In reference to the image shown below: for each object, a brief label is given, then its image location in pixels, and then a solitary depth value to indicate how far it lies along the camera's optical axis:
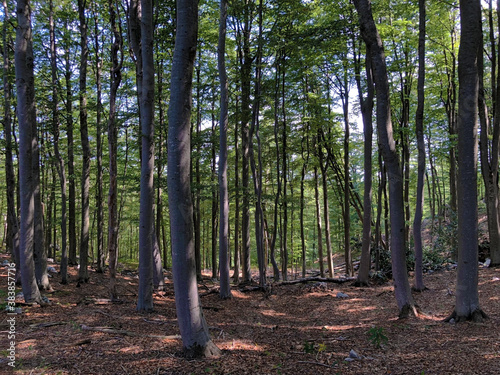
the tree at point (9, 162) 8.56
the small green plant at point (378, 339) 4.74
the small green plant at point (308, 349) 4.69
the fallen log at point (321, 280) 12.17
